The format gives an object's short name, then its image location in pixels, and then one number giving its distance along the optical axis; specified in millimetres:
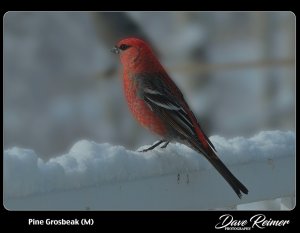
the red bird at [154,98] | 8023
